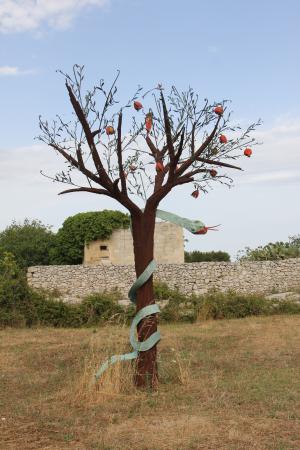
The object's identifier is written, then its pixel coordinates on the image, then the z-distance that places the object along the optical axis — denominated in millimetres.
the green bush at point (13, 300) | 14266
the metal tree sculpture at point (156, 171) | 6816
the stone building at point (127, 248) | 24828
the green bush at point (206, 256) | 28719
